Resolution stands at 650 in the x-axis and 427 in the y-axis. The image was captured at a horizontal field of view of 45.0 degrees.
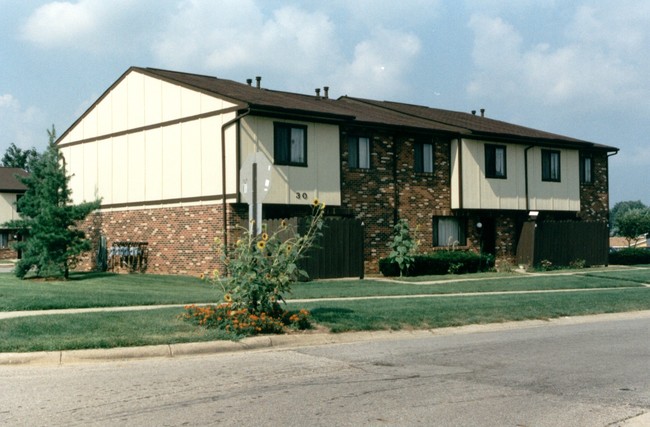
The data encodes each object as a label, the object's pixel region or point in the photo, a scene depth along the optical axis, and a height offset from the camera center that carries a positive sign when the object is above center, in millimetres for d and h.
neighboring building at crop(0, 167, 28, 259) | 56406 +2635
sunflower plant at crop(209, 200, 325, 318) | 12523 -476
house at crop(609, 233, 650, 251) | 61881 +121
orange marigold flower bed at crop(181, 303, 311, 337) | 12188 -1227
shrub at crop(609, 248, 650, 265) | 37562 -682
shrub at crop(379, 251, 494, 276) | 28788 -777
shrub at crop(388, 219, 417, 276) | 28359 -138
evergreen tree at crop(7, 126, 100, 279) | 25703 +770
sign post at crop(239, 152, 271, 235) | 12719 +1006
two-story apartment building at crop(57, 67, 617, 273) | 26406 +2902
